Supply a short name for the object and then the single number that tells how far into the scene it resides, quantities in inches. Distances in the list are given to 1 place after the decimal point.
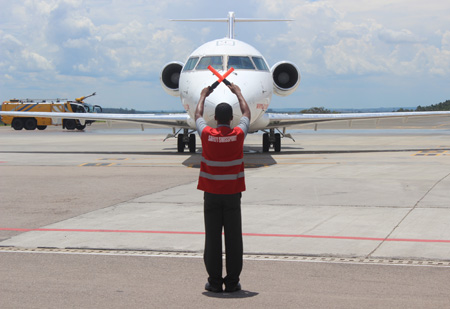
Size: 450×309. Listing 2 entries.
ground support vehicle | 2194.9
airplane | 756.0
